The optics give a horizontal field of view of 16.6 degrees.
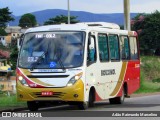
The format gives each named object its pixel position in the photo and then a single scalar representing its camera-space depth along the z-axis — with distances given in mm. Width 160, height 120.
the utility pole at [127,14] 35062
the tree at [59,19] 98512
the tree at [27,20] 148975
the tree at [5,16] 94688
